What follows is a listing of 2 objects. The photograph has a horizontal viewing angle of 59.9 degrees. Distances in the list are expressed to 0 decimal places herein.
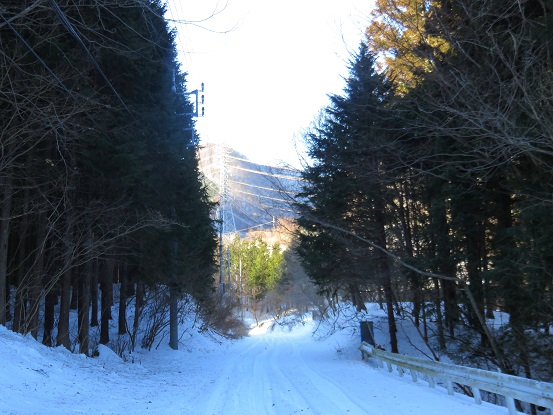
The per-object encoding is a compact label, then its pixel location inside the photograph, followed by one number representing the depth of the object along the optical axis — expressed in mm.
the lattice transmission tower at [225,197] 50372
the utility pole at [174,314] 24252
